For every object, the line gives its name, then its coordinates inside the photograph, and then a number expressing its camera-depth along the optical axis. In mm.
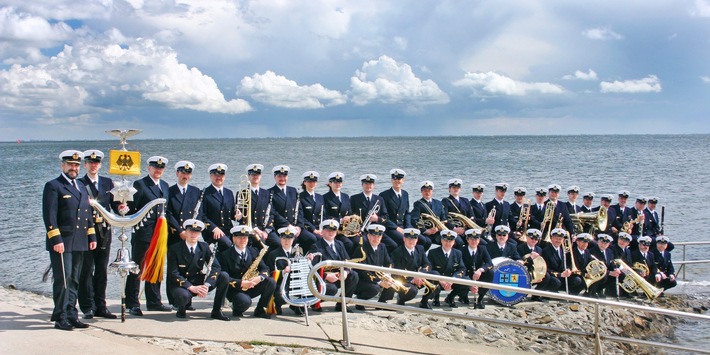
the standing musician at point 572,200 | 13245
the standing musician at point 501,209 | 12453
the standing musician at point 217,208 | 9609
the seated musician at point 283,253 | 9211
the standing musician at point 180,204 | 9227
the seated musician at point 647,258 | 12531
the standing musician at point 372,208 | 11000
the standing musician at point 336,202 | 10938
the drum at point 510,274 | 10406
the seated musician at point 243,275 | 8672
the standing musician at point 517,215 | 12073
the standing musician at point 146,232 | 8891
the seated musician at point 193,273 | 8500
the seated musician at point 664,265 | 12703
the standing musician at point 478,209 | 12248
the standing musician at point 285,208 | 10359
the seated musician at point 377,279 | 9766
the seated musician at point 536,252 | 11422
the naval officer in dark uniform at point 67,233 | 7488
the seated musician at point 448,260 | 10445
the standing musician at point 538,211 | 12516
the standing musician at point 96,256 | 8164
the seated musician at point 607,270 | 11969
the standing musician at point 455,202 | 12023
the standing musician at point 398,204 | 11531
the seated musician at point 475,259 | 10609
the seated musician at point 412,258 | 10141
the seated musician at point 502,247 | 11078
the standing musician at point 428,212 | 11602
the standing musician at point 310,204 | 10695
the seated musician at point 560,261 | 11508
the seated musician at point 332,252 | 9375
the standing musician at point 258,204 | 10125
